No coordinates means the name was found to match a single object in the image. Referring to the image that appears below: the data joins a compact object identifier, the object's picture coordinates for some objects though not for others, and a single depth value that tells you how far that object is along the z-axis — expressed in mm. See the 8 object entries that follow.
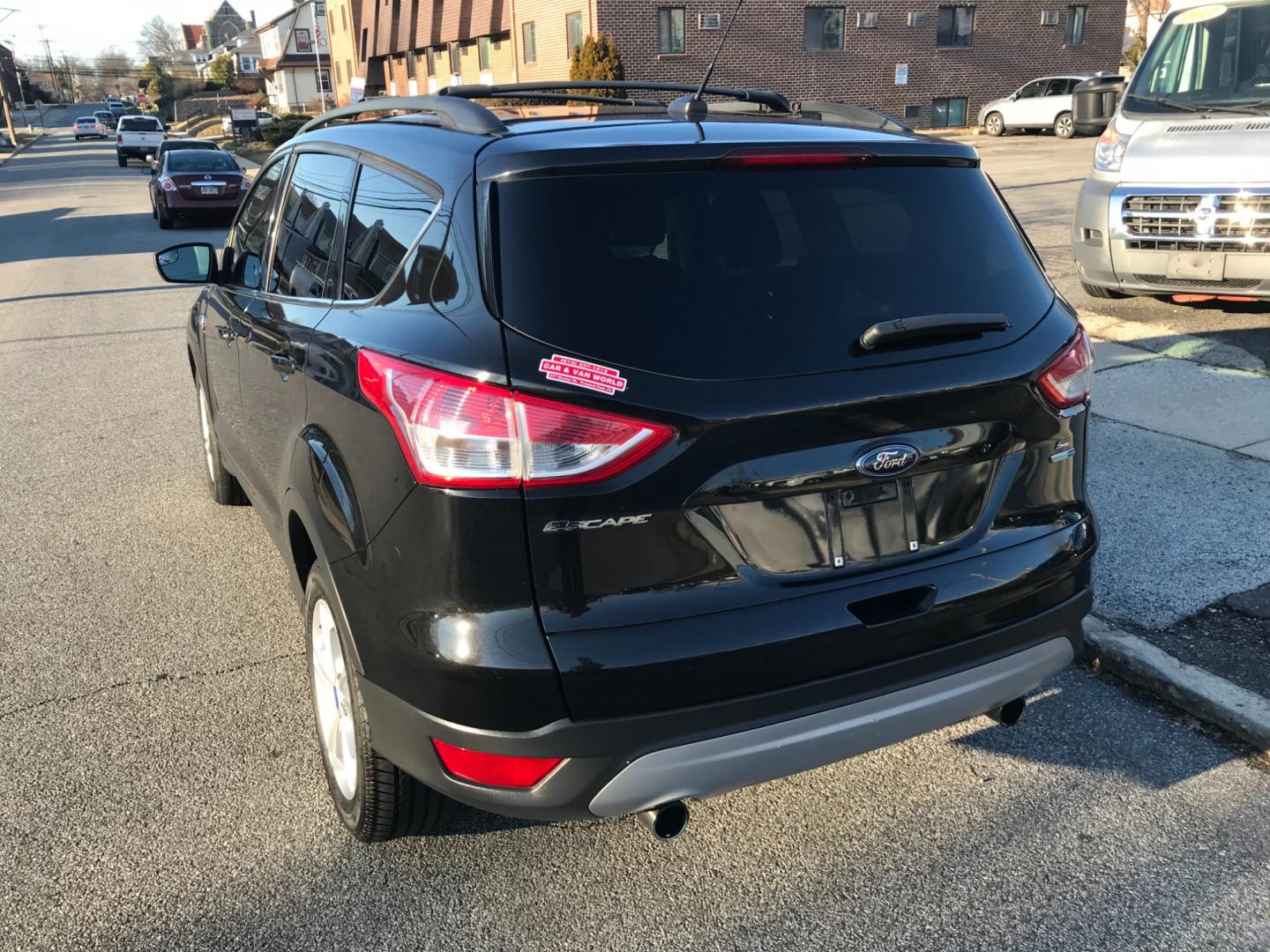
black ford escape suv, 2260
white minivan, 7312
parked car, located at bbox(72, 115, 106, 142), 71250
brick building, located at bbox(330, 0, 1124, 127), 31188
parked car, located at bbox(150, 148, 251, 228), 19609
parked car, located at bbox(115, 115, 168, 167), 43375
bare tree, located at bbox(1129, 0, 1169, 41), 43822
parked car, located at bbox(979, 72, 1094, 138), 29703
